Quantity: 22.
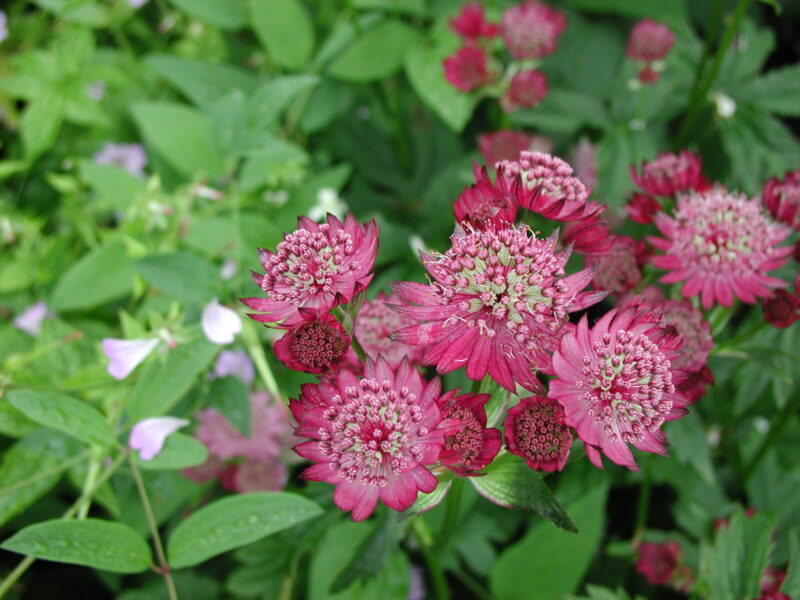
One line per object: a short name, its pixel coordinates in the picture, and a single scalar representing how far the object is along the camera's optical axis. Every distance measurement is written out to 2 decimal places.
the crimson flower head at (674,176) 0.23
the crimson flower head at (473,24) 0.34
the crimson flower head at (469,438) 0.18
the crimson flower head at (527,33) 0.32
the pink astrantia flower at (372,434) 0.18
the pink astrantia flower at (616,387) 0.18
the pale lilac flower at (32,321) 0.33
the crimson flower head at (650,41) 0.31
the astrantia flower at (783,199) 0.23
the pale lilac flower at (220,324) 0.24
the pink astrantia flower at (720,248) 0.22
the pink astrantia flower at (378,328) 0.22
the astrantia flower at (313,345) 0.18
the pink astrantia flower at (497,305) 0.18
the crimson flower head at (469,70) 0.33
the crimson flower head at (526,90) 0.32
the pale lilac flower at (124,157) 0.38
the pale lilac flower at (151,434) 0.23
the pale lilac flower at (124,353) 0.24
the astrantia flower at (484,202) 0.19
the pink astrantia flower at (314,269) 0.19
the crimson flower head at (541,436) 0.18
